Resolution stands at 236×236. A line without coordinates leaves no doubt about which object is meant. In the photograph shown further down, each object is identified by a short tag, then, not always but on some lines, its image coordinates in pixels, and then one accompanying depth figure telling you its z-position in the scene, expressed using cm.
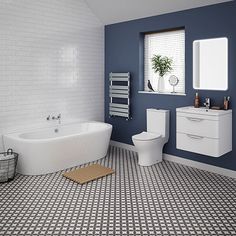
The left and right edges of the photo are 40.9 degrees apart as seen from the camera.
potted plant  527
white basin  408
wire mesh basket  415
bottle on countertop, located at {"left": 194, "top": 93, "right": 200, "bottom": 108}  462
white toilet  480
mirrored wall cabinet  447
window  513
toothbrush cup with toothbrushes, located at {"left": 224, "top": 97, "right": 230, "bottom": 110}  430
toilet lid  479
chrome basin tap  450
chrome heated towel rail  575
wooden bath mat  427
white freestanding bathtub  432
